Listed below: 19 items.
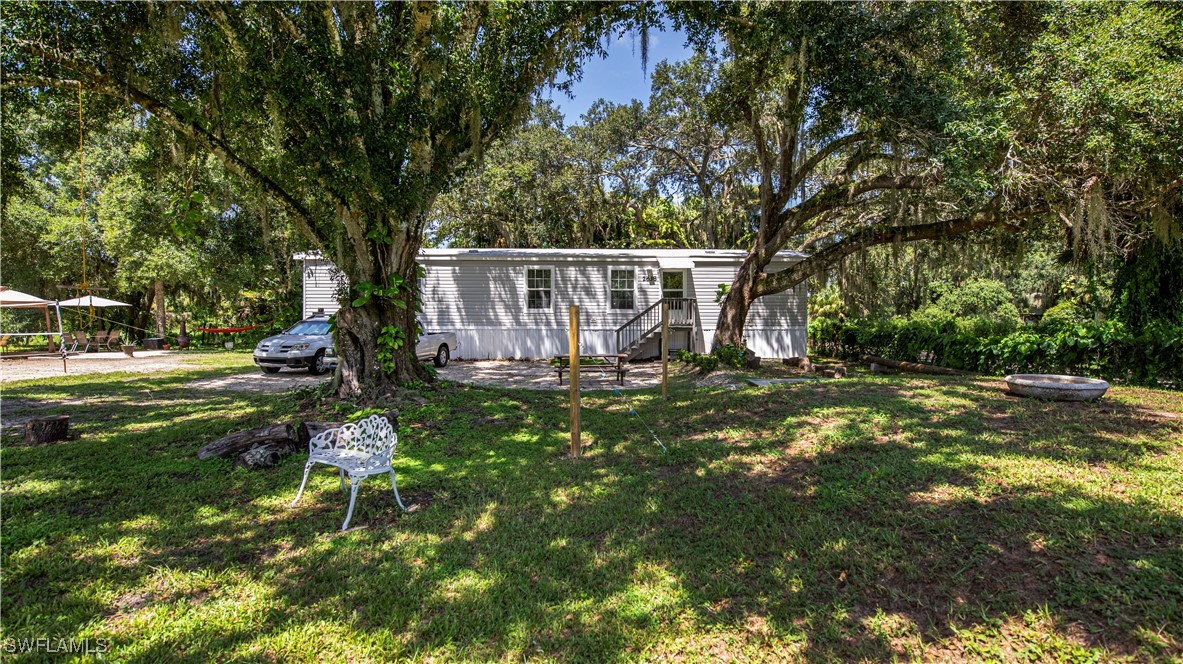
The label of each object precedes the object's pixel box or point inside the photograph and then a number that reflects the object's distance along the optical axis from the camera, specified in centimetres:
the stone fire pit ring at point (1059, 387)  592
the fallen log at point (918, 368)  1084
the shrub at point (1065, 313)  1520
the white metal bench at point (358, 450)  379
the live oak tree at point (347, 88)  596
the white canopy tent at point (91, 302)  1677
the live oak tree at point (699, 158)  1434
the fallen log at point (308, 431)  539
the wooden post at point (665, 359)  841
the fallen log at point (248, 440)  524
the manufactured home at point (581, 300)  1515
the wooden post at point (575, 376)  524
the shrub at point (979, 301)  1994
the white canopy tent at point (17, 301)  1352
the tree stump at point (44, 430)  566
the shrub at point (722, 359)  1139
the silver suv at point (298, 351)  1177
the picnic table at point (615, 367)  1067
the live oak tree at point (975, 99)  658
